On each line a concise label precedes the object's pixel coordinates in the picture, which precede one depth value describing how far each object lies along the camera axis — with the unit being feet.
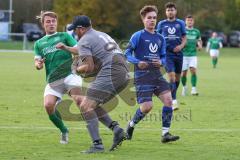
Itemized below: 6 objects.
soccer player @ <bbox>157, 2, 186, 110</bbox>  55.11
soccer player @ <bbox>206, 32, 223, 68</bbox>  136.98
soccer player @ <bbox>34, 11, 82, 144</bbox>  36.88
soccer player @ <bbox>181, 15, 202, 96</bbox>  70.59
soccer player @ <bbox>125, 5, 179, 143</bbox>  37.76
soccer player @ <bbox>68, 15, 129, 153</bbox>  33.27
